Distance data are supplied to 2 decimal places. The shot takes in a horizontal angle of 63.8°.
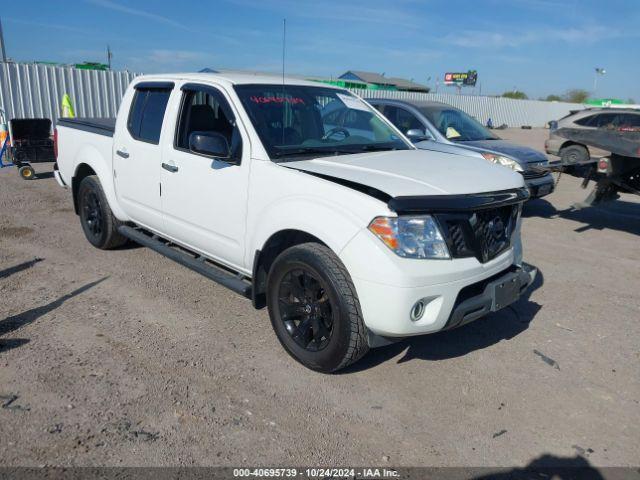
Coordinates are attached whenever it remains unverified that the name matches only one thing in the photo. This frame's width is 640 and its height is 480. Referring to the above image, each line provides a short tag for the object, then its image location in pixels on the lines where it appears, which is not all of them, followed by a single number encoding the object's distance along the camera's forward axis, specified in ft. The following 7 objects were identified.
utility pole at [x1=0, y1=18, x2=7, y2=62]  62.12
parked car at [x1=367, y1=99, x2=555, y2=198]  26.45
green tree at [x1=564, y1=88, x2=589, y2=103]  263.90
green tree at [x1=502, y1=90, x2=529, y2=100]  284.20
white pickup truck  10.01
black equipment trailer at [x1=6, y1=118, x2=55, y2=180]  34.53
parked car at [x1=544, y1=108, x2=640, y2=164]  45.44
